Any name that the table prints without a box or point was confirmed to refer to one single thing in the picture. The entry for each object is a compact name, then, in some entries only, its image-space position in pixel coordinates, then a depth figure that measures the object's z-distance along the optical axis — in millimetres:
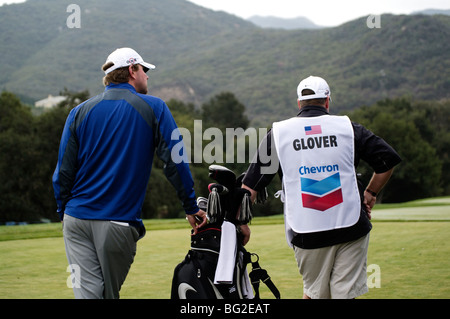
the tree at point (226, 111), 99525
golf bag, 4113
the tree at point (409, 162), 63094
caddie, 4082
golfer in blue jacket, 3832
